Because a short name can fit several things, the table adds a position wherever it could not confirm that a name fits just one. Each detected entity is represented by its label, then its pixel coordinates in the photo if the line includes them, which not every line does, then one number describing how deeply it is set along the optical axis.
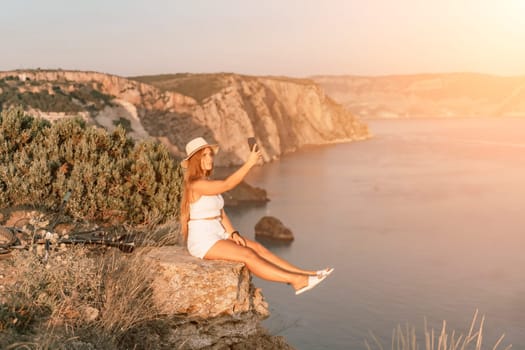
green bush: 11.01
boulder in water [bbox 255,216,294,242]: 52.16
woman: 6.84
